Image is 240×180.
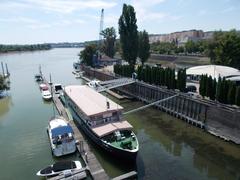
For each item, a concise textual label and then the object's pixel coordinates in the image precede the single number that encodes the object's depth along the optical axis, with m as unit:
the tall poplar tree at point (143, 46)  60.88
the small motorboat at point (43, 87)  50.09
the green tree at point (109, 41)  92.99
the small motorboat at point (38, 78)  65.92
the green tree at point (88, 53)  76.38
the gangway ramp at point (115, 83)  42.35
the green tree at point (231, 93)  25.98
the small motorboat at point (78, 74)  74.96
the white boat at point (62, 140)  21.88
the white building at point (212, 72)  38.38
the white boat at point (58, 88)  50.08
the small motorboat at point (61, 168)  18.05
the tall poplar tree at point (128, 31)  53.06
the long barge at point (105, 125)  20.05
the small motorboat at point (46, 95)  44.09
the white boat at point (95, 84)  44.59
